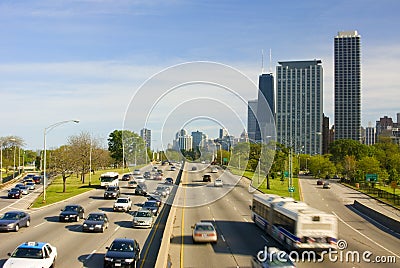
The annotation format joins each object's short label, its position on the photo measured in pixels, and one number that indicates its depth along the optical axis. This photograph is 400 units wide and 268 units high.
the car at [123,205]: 51.84
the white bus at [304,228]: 27.06
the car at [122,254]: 23.88
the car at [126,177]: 104.28
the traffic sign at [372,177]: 96.44
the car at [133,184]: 84.97
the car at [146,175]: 94.86
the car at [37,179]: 107.47
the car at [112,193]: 66.06
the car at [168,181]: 79.59
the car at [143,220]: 40.16
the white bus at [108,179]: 81.88
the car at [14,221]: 36.31
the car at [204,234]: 31.66
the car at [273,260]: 20.11
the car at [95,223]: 36.97
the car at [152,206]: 48.69
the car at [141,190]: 73.54
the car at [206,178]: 79.53
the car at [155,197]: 61.76
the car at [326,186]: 98.69
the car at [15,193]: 70.69
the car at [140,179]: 85.84
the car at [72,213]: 42.81
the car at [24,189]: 76.97
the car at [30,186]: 85.84
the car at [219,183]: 67.44
